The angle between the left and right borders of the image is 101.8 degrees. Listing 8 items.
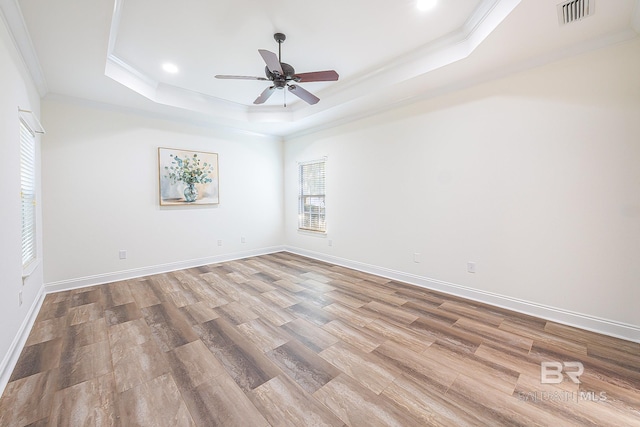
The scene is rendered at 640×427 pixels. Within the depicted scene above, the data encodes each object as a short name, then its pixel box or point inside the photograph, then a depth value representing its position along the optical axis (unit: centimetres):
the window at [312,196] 527
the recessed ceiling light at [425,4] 226
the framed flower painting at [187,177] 440
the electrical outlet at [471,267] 319
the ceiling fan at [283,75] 260
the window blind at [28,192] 258
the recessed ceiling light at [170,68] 326
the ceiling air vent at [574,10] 195
